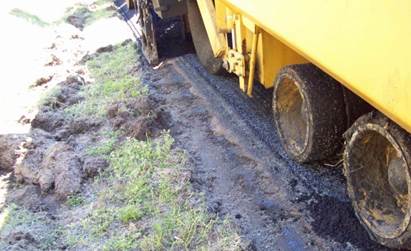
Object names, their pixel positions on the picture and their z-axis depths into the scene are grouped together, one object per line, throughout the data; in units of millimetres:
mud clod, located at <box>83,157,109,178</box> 4613
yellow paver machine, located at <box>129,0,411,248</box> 2146
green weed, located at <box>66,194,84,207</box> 4301
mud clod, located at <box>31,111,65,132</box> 5676
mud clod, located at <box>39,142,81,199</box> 4457
